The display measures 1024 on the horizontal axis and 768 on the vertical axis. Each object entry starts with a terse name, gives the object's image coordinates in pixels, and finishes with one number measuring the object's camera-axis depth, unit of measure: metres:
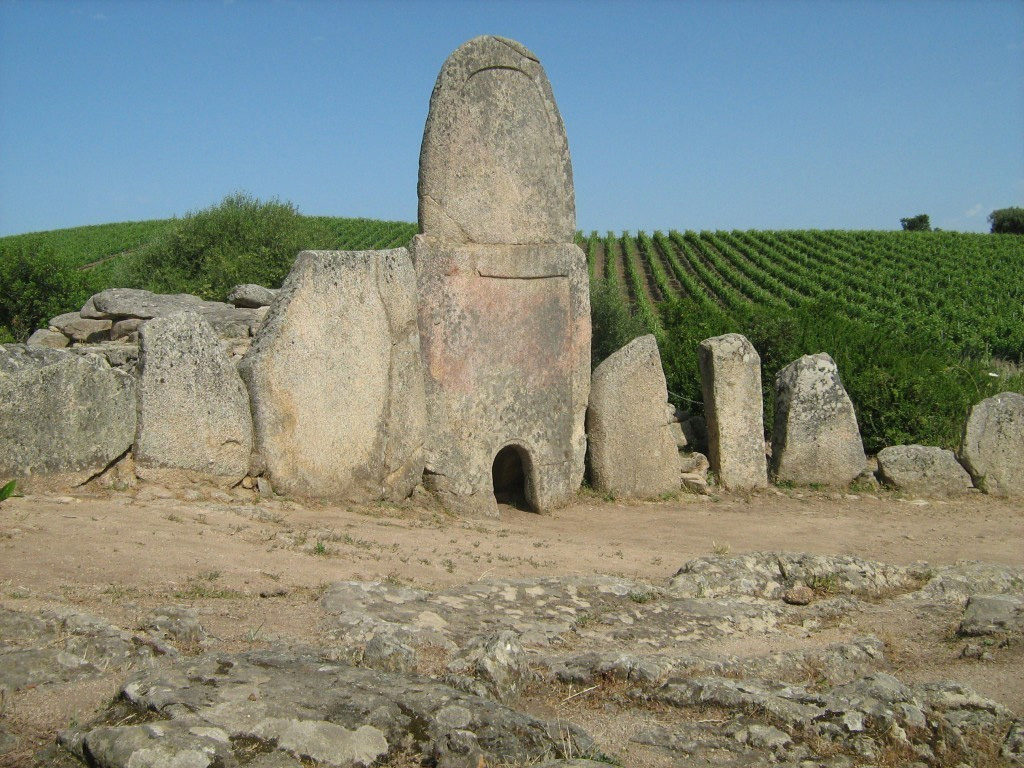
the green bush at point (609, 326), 19.28
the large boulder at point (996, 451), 12.11
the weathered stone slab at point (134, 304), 10.91
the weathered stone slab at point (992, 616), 5.52
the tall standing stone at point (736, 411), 11.62
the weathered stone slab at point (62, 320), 11.29
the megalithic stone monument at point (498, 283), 9.85
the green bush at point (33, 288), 15.68
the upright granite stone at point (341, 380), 8.68
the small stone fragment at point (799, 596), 6.86
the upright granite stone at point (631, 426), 10.95
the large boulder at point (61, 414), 7.26
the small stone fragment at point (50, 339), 10.87
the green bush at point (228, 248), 22.16
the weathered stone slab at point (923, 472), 12.05
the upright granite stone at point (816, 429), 11.91
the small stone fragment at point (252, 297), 11.77
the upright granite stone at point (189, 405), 8.02
